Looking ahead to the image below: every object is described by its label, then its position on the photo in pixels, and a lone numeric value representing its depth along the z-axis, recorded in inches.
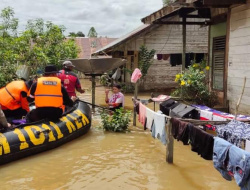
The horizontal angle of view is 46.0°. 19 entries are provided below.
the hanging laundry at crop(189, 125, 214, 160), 149.0
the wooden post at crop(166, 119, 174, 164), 198.4
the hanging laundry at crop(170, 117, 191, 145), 176.0
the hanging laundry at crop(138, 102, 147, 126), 262.8
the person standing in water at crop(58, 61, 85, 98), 330.3
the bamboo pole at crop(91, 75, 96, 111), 444.4
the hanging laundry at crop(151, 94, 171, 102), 318.3
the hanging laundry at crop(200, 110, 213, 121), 239.3
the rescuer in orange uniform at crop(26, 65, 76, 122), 242.1
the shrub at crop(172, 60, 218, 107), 342.3
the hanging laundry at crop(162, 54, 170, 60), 642.1
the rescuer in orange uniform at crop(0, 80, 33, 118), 240.8
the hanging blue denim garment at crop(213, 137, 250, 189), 115.8
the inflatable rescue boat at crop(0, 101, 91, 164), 215.9
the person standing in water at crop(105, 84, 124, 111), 334.0
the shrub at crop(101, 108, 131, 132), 312.0
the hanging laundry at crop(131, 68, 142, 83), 336.2
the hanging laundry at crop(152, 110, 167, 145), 208.2
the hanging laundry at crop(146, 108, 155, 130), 233.5
